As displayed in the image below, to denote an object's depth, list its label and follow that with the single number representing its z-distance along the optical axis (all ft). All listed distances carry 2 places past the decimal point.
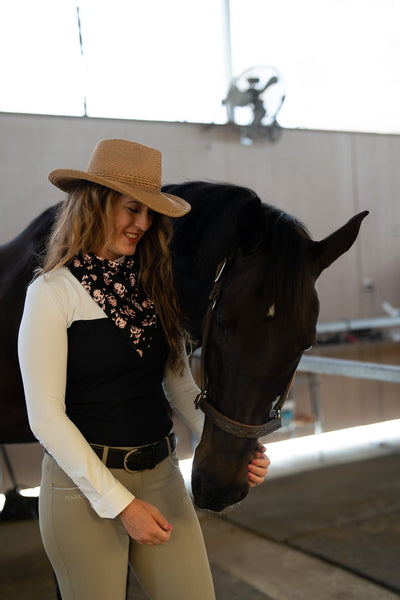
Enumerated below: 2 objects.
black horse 3.46
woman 3.14
